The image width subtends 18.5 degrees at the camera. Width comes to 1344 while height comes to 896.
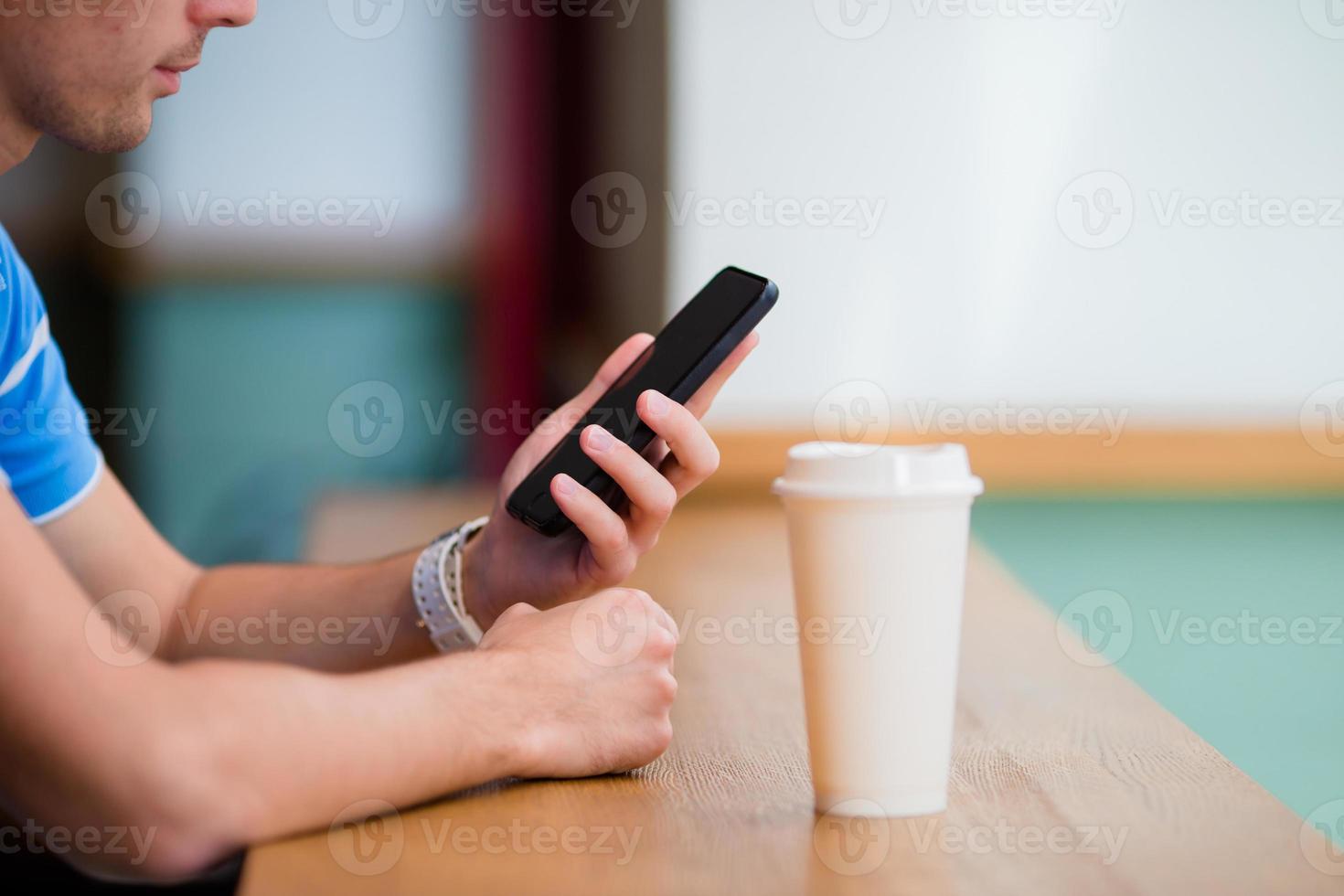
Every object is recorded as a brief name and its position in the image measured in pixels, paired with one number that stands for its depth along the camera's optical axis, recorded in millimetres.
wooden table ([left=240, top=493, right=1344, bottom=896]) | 1729
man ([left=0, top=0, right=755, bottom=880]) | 1751
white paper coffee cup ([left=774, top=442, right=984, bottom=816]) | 1776
